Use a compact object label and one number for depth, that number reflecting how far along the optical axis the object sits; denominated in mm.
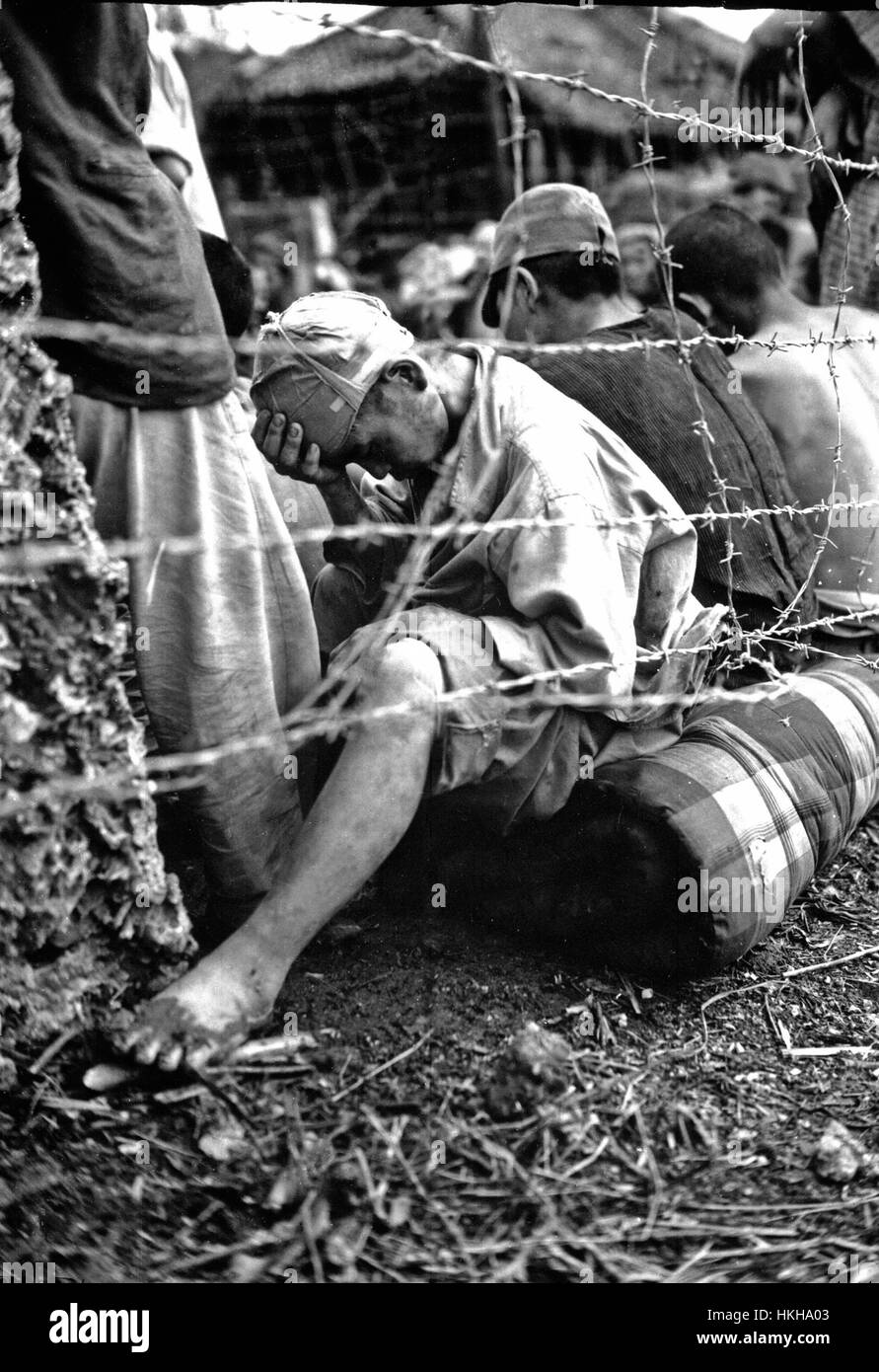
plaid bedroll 2051
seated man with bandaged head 1887
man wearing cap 2637
